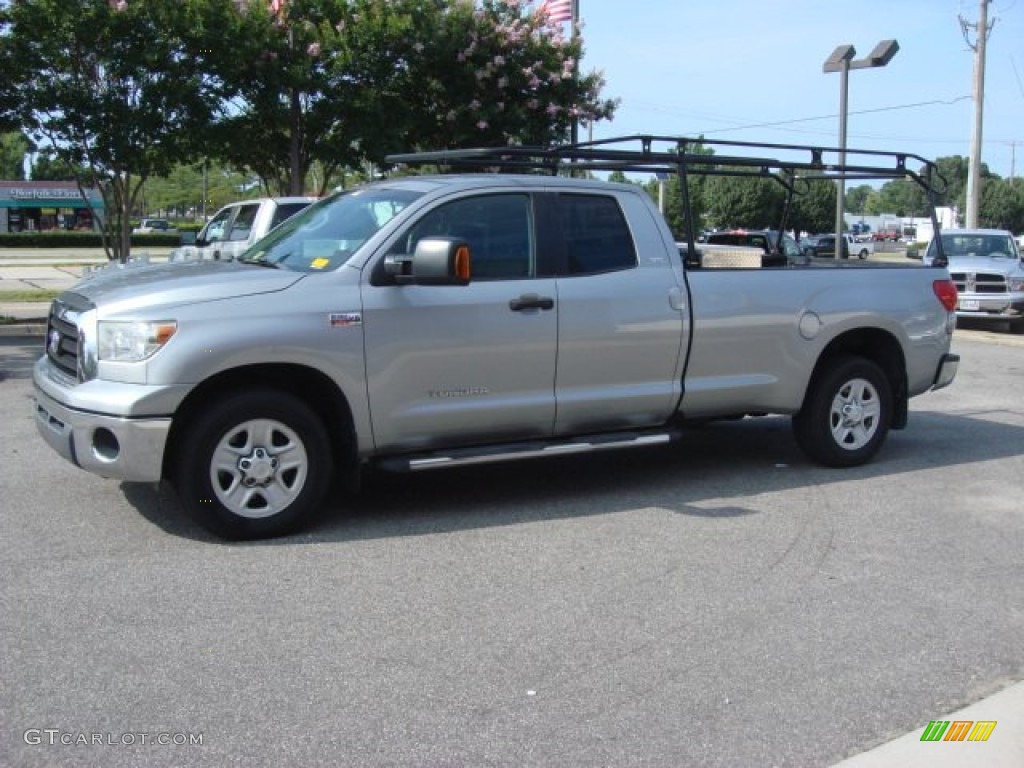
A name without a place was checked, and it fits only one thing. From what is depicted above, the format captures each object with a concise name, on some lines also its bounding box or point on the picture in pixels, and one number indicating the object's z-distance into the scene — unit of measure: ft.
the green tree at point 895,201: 457.72
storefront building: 246.06
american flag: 65.72
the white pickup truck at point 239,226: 45.60
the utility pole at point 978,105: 89.76
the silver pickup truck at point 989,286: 58.85
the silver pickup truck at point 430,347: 17.71
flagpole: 61.23
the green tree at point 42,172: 268.02
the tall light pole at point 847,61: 69.62
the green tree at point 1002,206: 296.30
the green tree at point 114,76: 50.57
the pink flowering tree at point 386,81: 56.44
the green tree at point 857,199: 464.57
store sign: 246.06
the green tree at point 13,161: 268.37
